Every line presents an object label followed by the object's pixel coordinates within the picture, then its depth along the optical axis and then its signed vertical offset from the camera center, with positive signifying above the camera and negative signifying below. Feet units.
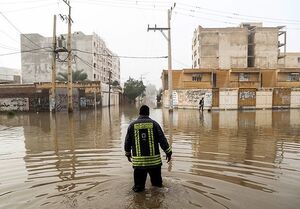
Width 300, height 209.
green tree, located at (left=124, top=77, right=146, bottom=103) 267.59 +2.52
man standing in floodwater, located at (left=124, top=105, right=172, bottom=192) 20.65 -3.38
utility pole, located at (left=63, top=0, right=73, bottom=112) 111.04 +4.34
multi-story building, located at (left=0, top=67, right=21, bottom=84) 276.27 +17.86
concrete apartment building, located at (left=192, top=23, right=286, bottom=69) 233.96 +29.04
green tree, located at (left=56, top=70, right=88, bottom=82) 235.97 +9.97
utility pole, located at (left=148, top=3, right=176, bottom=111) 110.32 +10.88
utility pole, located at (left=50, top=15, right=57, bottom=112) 112.88 +9.12
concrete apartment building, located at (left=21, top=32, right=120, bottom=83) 285.84 +27.18
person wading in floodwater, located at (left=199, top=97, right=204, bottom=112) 117.81 -4.95
